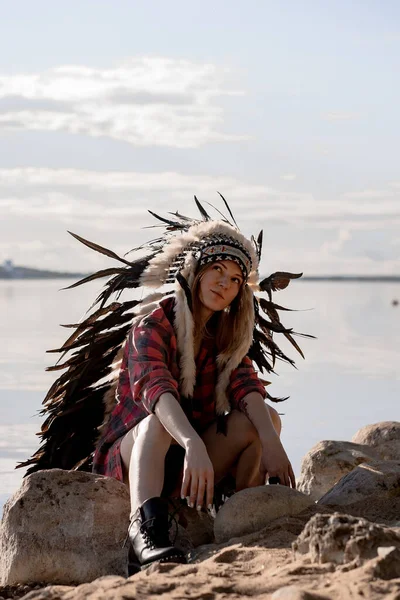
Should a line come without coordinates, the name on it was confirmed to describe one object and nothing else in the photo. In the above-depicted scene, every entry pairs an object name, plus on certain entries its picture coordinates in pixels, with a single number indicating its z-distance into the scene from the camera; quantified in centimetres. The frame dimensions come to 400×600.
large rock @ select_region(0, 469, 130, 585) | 530
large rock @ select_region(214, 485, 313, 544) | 515
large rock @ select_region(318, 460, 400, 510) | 562
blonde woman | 536
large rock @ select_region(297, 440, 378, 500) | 679
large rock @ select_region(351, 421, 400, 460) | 707
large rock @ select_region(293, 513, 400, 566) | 403
